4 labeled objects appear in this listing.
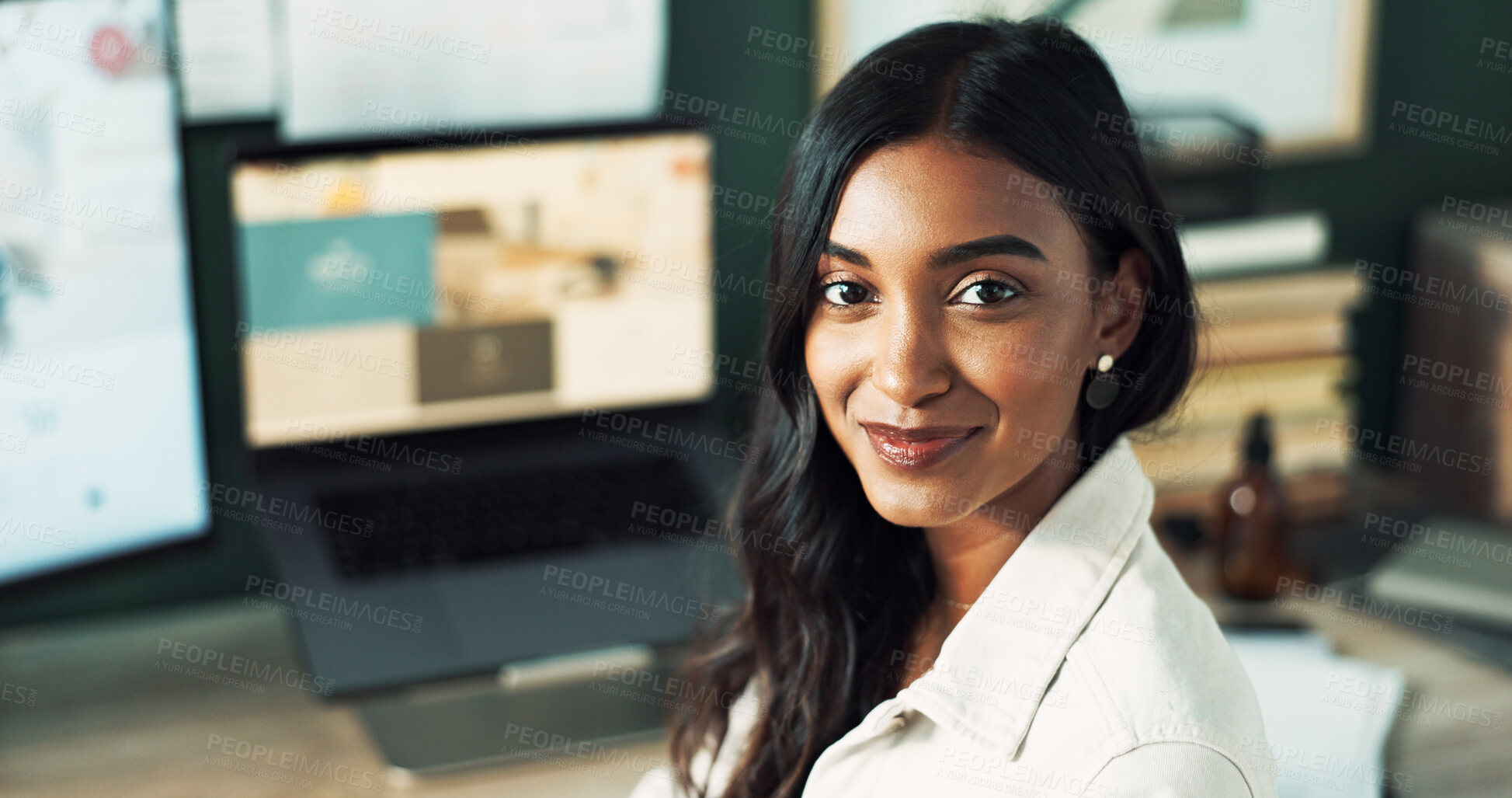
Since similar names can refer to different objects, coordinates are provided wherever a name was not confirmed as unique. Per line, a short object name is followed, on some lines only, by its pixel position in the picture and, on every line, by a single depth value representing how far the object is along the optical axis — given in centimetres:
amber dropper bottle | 132
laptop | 118
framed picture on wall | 151
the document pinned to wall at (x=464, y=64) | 132
